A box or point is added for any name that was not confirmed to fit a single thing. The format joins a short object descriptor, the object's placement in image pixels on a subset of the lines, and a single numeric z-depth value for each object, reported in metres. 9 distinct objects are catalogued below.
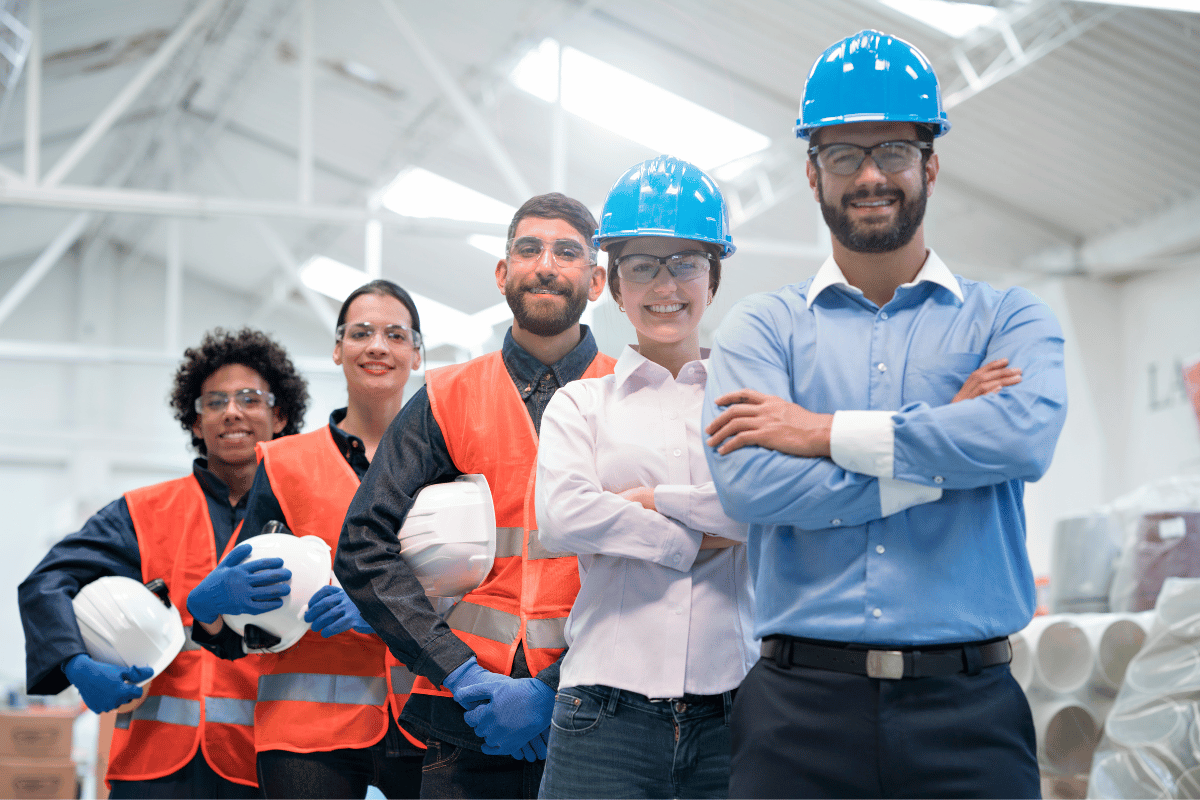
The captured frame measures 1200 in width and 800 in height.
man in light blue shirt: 1.70
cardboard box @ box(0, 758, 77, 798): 5.86
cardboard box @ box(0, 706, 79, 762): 6.03
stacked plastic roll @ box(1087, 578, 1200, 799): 4.37
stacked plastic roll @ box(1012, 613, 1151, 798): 5.06
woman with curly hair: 3.35
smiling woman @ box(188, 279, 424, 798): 2.90
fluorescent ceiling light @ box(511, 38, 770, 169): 10.11
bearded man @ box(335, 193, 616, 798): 2.29
